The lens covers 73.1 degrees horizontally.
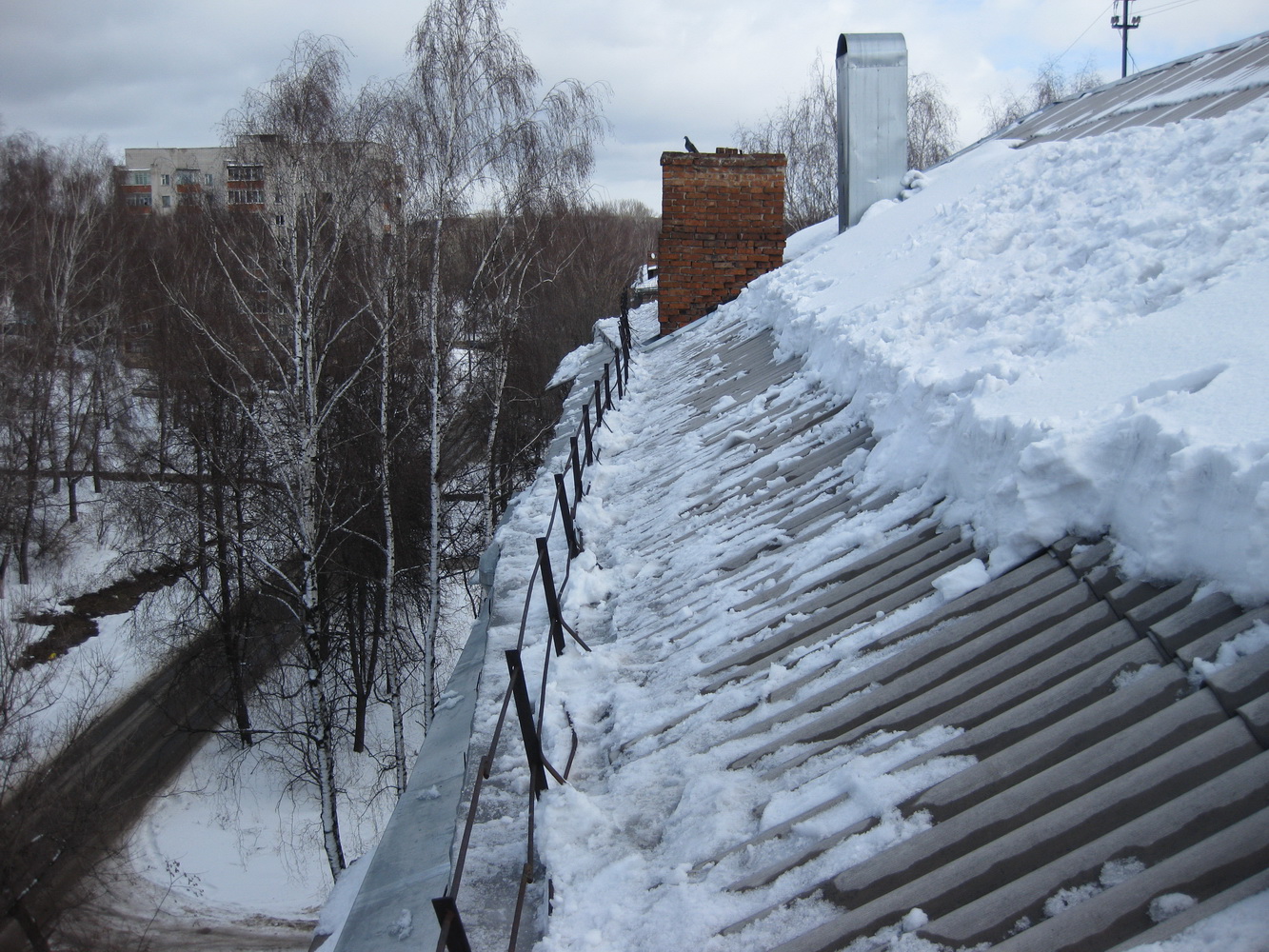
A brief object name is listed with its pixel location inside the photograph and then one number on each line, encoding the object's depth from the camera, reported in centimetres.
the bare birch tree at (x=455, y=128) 1238
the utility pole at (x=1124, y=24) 2652
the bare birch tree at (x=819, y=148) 3012
